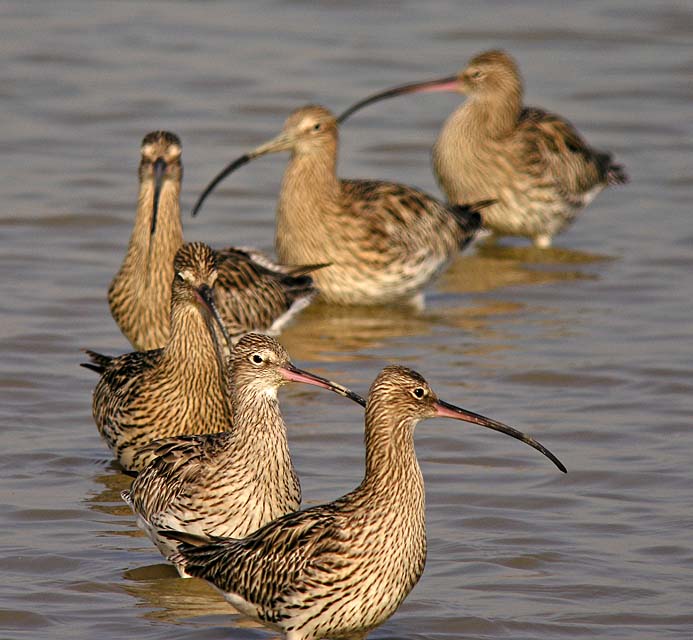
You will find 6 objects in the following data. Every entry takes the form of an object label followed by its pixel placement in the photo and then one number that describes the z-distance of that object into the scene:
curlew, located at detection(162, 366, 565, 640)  13.79
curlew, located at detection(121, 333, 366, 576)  15.89
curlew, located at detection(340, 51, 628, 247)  30.97
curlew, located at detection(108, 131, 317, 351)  22.36
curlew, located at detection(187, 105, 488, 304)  26.92
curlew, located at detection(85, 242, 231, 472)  18.86
